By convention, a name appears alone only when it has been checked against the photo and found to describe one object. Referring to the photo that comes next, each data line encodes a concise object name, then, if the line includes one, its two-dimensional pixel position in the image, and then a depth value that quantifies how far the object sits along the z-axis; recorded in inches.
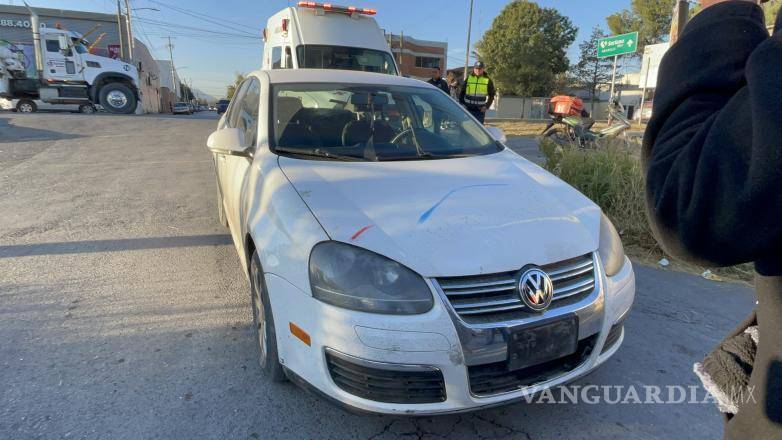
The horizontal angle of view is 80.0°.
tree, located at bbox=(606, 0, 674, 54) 1534.2
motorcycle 305.9
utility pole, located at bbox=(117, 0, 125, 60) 1270.2
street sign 491.2
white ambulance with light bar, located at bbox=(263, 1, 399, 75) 362.3
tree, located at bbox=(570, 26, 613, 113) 1706.4
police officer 373.7
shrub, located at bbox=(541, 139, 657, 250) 184.2
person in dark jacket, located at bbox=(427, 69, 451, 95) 413.2
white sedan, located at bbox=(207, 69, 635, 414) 70.9
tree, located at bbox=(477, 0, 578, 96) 1440.7
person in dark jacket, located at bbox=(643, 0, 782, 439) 25.1
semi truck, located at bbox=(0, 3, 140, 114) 716.0
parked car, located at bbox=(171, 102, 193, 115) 1584.6
